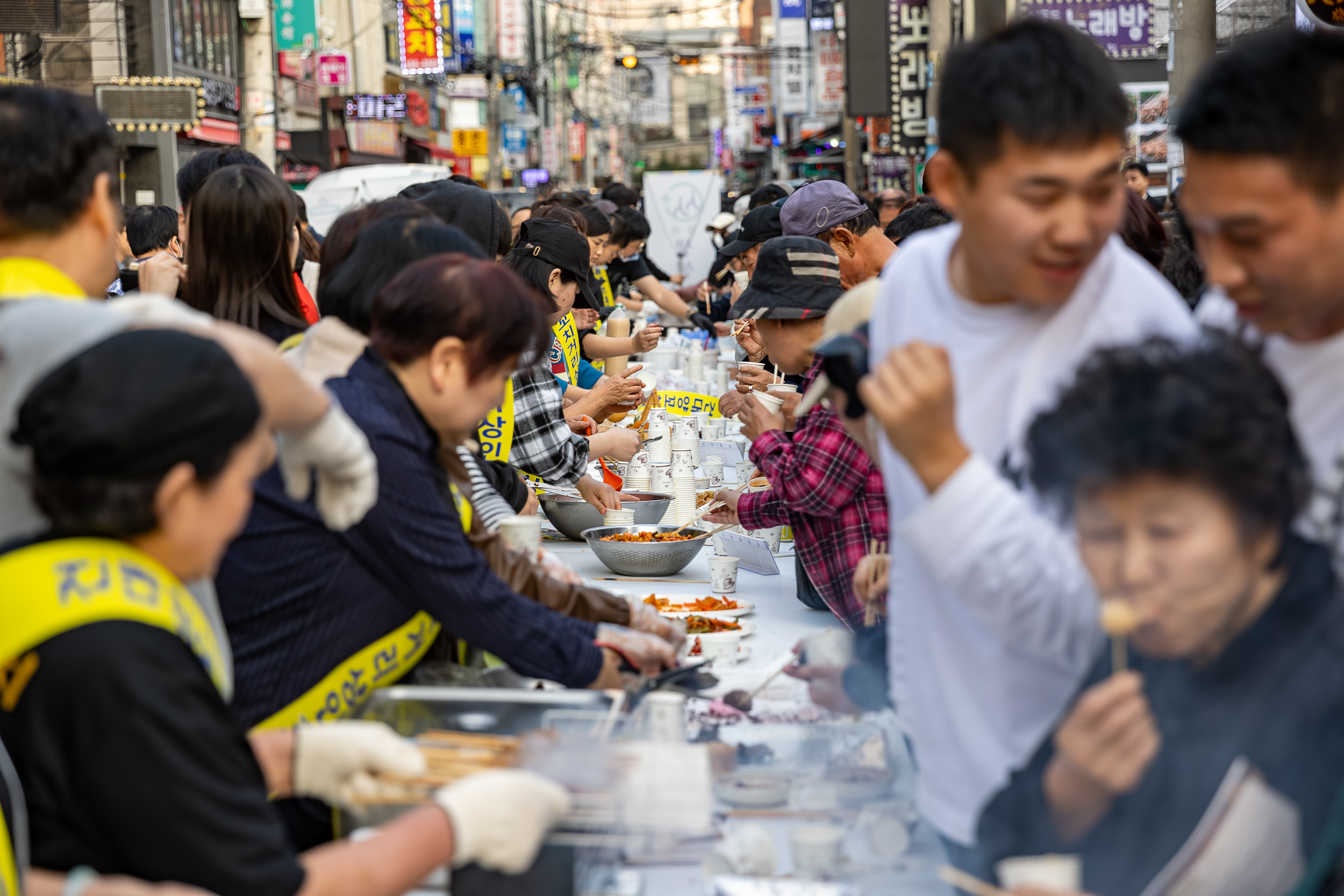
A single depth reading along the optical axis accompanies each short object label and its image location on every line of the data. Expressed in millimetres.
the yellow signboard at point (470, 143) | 33656
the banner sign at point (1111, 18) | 10688
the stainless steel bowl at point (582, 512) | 4129
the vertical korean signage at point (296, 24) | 21922
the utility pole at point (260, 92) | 20688
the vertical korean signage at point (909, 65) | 14984
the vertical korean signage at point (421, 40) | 28391
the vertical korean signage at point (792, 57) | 28094
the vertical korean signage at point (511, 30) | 39938
